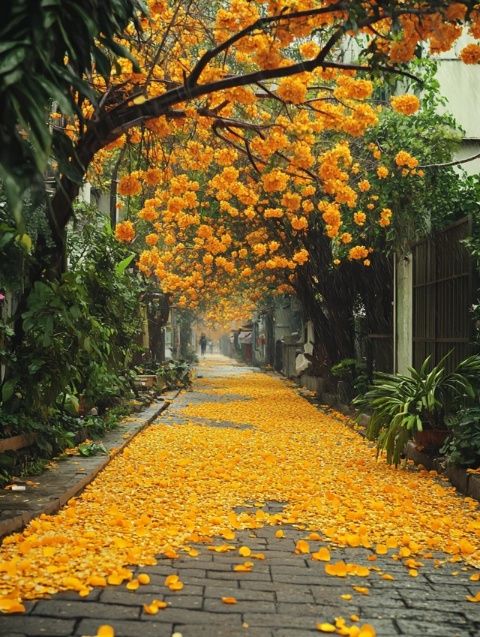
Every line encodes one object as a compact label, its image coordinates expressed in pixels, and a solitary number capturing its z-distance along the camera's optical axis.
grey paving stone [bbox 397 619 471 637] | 3.46
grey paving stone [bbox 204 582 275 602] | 3.87
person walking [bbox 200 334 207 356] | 62.56
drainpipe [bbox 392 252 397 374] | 11.63
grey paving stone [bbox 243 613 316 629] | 3.50
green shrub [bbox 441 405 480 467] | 6.78
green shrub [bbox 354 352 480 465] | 7.65
